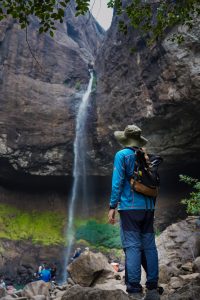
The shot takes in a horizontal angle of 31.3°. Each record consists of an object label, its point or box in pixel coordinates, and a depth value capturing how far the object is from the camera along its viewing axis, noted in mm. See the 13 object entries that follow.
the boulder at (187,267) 6939
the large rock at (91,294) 3256
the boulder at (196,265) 6139
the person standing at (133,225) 3588
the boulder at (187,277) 5320
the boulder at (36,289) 7836
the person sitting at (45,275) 12336
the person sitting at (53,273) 15005
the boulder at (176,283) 5141
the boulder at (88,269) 6795
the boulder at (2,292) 8395
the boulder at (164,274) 6332
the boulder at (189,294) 3068
